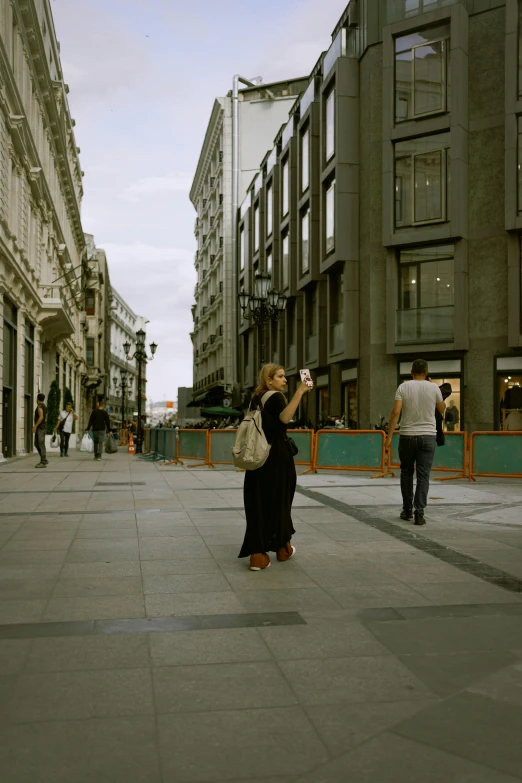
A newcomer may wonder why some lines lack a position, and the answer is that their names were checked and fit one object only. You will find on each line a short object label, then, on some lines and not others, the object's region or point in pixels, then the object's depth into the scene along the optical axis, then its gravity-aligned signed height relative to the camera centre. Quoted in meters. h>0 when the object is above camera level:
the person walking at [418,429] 8.96 -0.27
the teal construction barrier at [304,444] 17.31 -0.87
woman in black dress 6.44 -0.68
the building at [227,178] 56.41 +16.88
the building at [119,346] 108.68 +8.79
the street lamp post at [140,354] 33.93 +2.36
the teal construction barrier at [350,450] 16.42 -0.96
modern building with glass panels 25.08 +6.78
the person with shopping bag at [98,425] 24.11 -0.64
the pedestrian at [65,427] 26.88 -0.77
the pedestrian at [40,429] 18.97 -0.60
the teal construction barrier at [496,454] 14.92 -0.94
